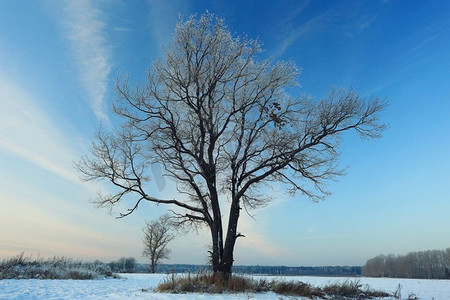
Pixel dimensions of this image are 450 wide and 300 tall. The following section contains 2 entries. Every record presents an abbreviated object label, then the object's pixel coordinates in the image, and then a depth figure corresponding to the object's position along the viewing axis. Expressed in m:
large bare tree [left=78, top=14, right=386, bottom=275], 11.71
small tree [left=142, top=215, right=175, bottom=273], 44.25
